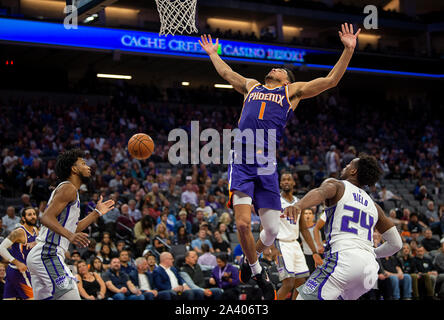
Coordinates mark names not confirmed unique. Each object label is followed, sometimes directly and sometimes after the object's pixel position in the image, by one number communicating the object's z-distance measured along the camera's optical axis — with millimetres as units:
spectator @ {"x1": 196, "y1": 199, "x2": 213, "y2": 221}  14811
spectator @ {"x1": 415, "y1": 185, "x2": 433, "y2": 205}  19859
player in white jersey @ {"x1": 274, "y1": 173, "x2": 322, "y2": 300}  8383
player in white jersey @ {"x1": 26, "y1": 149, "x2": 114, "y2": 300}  5500
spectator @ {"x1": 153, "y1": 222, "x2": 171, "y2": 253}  12540
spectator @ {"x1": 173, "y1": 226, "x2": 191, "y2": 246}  13344
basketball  8078
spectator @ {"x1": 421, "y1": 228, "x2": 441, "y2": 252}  15039
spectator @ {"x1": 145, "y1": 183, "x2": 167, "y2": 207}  14554
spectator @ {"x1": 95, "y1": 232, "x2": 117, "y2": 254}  11672
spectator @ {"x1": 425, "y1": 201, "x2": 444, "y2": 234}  16703
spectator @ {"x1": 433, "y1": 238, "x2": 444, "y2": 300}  13325
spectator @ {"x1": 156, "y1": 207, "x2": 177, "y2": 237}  13641
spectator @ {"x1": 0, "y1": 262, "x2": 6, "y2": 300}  9757
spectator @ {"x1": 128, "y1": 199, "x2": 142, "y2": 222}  13906
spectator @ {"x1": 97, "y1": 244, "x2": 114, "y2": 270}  11438
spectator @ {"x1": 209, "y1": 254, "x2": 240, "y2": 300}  11820
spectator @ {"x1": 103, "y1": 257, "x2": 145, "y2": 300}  10672
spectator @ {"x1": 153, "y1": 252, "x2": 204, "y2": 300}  11188
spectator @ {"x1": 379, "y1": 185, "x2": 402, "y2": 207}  18797
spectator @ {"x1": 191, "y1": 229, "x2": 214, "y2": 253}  12961
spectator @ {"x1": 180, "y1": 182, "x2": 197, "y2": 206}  15592
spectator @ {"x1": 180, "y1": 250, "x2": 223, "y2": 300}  11492
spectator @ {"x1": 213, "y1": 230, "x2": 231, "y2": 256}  13289
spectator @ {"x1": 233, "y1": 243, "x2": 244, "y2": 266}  12570
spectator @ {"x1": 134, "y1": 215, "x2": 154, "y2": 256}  12844
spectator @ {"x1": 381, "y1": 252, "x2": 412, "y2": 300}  12977
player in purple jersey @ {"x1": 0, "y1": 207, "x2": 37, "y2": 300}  7879
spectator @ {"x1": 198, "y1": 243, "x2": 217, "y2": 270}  12492
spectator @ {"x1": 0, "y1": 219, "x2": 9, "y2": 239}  11703
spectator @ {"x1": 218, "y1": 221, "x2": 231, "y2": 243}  13731
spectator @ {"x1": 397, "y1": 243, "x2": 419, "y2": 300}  13727
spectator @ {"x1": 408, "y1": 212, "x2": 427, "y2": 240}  15805
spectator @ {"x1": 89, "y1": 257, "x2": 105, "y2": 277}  11023
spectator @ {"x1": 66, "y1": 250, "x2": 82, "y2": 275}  10580
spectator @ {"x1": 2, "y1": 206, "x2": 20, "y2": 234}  12266
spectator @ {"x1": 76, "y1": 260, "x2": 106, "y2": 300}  10336
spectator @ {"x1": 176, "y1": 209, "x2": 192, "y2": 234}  13703
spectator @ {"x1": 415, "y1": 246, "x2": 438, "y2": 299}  13391
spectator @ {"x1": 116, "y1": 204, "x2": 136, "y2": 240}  12953
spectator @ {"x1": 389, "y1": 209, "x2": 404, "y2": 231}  15789
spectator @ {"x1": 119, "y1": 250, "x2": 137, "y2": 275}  11102
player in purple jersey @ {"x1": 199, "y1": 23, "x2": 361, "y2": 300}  6136
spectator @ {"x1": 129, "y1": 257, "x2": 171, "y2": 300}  10930
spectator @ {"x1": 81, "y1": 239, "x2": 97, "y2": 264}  11721
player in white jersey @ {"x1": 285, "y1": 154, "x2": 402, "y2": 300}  5156
